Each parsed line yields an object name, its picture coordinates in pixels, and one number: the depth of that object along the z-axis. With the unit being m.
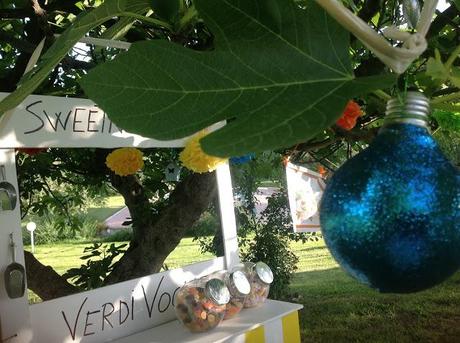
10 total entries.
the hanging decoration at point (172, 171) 1.46
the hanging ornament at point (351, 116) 0.55
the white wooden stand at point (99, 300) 0.93
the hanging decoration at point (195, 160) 1.07
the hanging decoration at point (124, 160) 1.17
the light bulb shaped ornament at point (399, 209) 0.26
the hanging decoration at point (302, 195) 1.28
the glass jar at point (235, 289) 1.22
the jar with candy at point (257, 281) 1.32
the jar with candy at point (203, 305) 1.13
